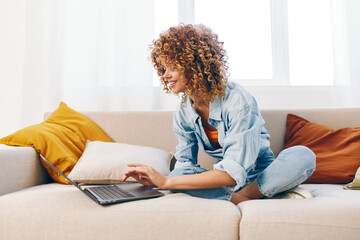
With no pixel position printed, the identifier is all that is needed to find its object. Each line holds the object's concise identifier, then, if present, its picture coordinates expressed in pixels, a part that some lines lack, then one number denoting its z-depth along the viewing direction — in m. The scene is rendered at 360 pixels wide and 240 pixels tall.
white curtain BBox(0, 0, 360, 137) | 2.11
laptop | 0.91
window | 2.33
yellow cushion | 1.40
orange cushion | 1.37
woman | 1.00
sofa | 0.82
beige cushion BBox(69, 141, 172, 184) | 1.34
